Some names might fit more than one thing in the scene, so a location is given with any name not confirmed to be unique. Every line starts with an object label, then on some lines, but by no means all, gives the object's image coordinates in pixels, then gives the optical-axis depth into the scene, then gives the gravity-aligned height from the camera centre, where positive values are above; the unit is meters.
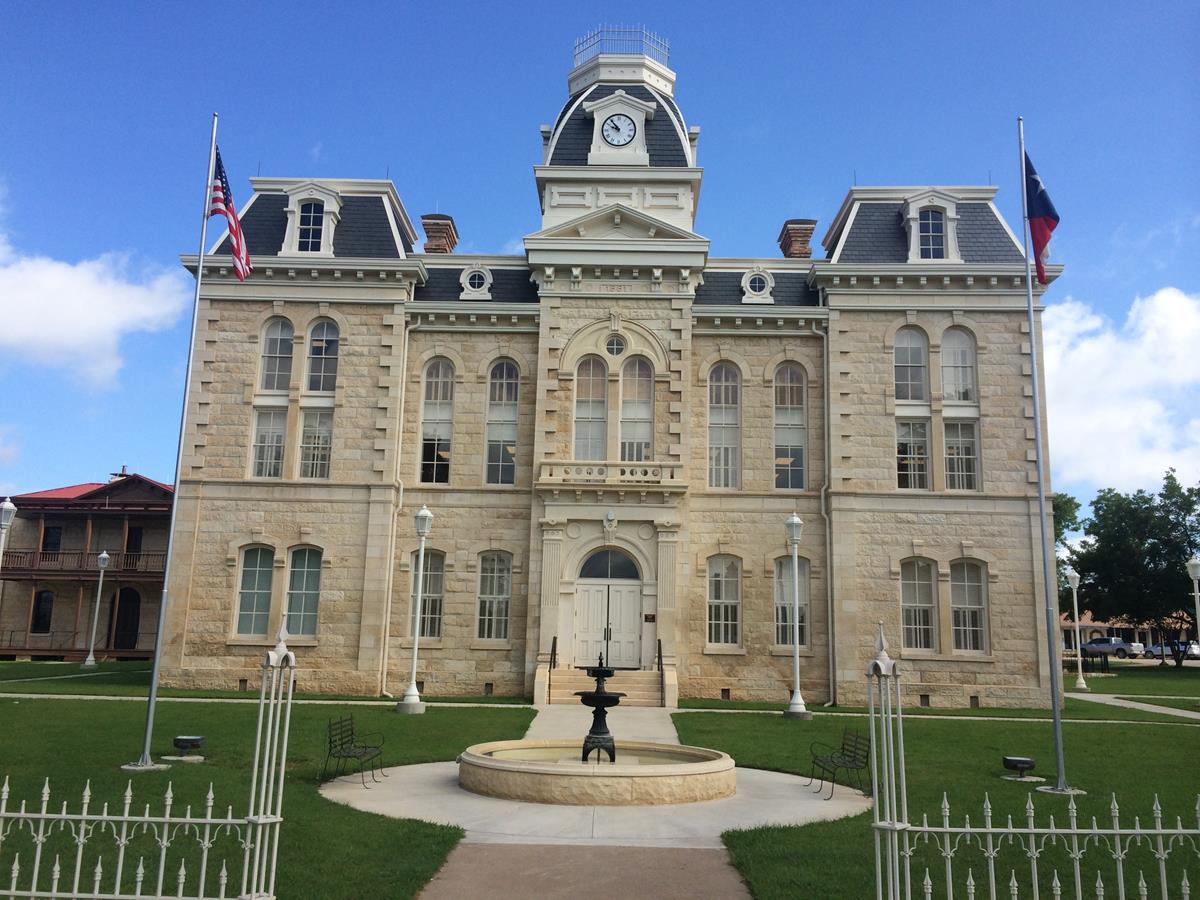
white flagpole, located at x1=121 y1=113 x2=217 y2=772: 14.21 +1.01
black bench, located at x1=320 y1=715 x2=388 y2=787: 13.78 -2.10
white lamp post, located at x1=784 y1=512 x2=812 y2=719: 22.69 -0.25
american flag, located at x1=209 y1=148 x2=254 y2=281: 18.06 +7.69
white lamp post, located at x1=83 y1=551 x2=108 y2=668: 36.00 -0.74
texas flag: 16.95 +7.29
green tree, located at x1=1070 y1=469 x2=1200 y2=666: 49.41 +3.82
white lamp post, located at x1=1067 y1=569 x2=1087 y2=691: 33.12 -1.43
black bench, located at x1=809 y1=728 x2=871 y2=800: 13.66 -2.03
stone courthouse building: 26.77 +4.81
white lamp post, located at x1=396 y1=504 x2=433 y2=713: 22.59 -0.38
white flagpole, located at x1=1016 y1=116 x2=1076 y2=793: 13.87 -0.25
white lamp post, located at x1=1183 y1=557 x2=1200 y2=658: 24.11 +1.58
